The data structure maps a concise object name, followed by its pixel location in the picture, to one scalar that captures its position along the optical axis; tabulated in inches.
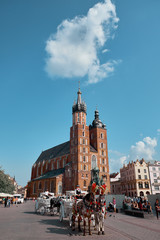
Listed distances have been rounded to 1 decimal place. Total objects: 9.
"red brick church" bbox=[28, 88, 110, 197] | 2224.4
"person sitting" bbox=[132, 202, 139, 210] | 776.3
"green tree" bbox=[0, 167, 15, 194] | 1659.7
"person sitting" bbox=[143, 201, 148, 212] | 725.8
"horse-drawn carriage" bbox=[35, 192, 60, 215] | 645.3
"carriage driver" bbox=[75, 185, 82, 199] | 508.4
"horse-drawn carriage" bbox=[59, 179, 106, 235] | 373.1
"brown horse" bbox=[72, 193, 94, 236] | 373.6
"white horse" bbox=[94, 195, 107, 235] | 370.0
